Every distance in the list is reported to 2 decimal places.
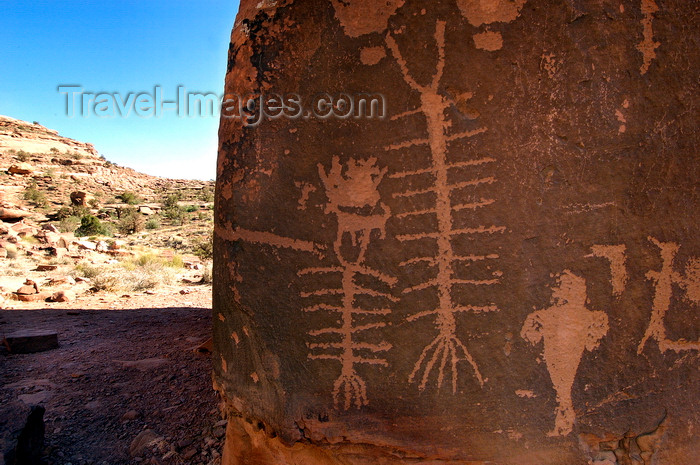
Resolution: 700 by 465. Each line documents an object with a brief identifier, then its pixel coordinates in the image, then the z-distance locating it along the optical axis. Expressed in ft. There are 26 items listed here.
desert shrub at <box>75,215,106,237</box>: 41.65
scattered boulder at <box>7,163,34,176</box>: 68.69
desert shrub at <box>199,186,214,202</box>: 74.77
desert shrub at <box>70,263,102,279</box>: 21.89
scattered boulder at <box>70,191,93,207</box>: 60.90
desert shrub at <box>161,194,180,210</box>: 65.51
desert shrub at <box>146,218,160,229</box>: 50.45
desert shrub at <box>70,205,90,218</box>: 53.23
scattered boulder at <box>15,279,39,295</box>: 17.10
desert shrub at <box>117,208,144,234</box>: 46.96
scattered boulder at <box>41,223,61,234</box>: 38.29
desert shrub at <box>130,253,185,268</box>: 25.63
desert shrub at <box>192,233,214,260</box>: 31.96
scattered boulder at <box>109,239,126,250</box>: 31.14
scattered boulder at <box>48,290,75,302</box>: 17.03
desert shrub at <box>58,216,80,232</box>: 42.16
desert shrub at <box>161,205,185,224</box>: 55.58
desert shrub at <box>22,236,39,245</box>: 30.07
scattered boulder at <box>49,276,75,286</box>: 19.93
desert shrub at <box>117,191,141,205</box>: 68.16
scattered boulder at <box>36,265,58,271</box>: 23.09
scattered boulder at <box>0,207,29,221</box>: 42.15
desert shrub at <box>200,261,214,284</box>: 23.22
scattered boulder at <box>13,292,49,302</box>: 16.72
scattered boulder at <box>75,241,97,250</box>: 29.71
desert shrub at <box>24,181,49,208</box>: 56.24
